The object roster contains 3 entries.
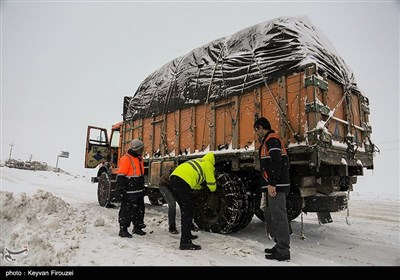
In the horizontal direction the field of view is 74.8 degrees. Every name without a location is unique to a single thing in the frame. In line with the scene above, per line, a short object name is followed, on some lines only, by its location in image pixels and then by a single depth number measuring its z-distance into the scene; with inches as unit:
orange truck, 153.0
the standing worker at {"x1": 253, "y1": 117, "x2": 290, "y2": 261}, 130.4
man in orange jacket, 175.5
